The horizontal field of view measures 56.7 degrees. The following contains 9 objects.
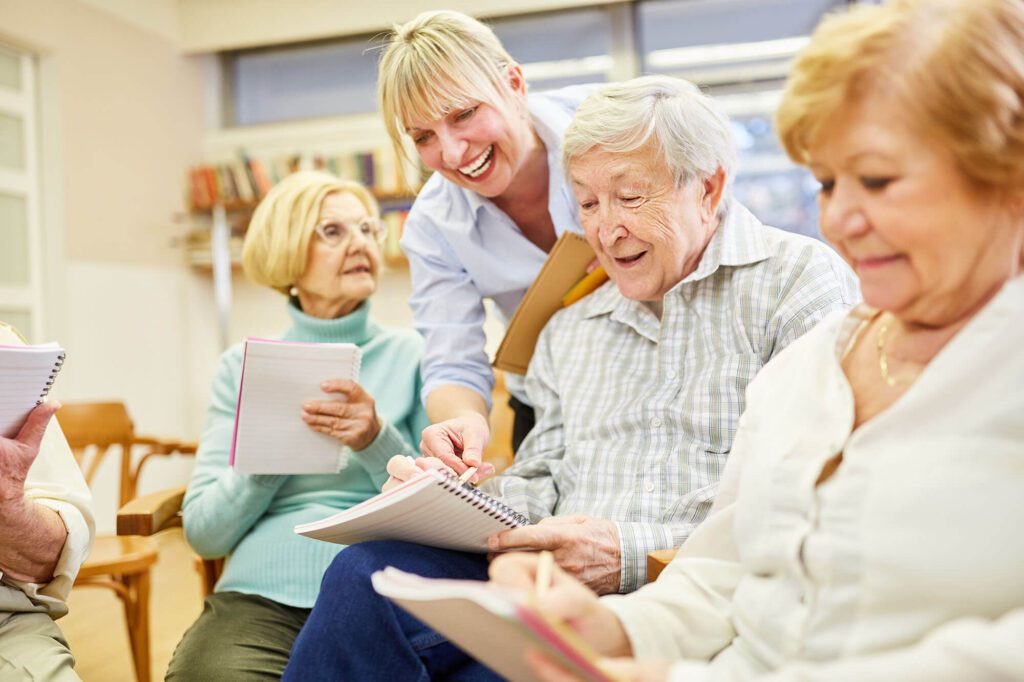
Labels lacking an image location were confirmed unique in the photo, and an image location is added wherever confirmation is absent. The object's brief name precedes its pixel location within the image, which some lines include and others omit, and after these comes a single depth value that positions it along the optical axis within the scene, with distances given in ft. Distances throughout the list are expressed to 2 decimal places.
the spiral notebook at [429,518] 3.88
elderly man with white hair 4.73
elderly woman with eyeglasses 5.90
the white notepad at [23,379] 4.40
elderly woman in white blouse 2.63
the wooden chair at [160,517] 6.20
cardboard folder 5.94
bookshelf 18.81
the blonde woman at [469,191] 6.11
